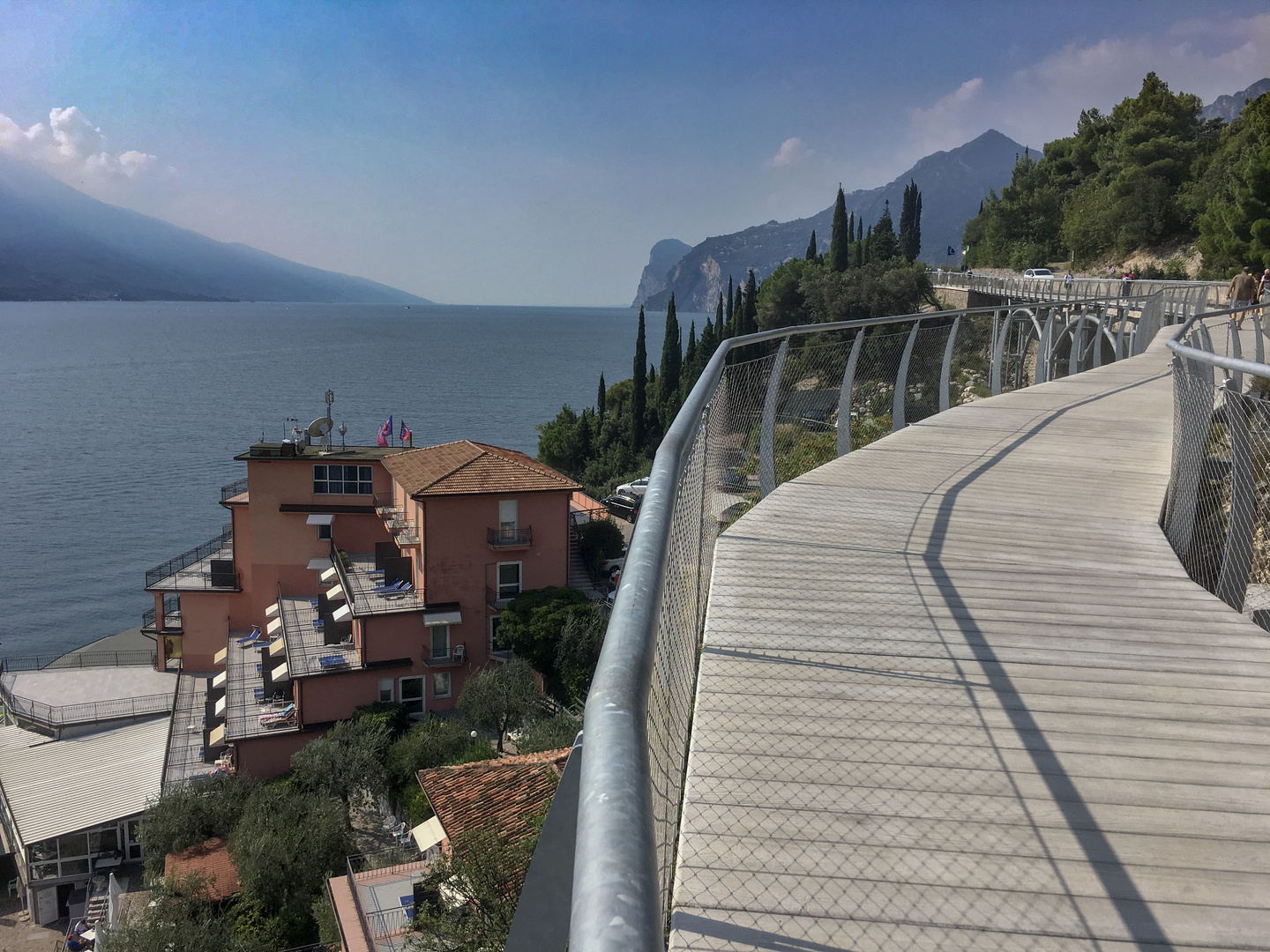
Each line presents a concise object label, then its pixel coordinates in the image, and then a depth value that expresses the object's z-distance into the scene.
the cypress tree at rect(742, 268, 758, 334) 55.47
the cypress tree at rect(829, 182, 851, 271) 59.56
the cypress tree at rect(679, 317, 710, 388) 50.81
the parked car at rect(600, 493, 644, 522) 42.22
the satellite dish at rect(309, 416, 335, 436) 28.77
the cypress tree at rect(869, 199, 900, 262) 59.52
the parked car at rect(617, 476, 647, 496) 40.66
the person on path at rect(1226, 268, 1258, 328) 16.42
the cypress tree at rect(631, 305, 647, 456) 55.03
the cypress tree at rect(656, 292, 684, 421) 54.68
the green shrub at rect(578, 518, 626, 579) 32.03
